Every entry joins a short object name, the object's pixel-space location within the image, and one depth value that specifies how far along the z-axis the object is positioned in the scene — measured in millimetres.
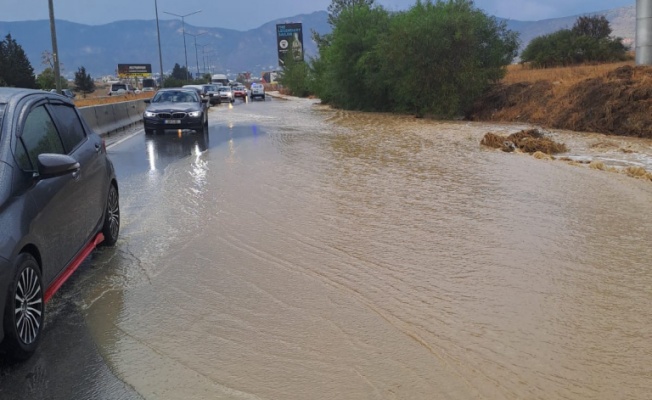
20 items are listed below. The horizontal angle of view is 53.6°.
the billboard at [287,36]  107975
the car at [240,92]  71375
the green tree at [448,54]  30734
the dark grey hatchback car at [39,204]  4145
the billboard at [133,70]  125569
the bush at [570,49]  53656
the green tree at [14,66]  62031
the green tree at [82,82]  102250
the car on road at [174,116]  21406
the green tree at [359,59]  37678
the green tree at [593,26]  66188
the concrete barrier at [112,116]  22038
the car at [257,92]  73125
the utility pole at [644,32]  28080
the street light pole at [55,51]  23375
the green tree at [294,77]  83488
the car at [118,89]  72438
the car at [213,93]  51684
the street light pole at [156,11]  57734
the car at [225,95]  56981
